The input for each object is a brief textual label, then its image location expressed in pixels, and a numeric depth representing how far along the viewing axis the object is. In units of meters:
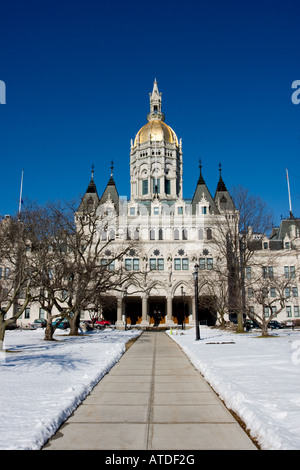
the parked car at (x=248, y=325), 44.59
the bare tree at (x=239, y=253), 33.47
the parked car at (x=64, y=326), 45.94
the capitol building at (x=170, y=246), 61.28
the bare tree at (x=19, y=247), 18.11
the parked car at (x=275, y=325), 48.94
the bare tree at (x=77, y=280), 26.94
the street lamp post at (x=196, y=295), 26.39
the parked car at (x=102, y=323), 52.20
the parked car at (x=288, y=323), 52.38
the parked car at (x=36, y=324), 56.58
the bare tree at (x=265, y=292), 28.89
